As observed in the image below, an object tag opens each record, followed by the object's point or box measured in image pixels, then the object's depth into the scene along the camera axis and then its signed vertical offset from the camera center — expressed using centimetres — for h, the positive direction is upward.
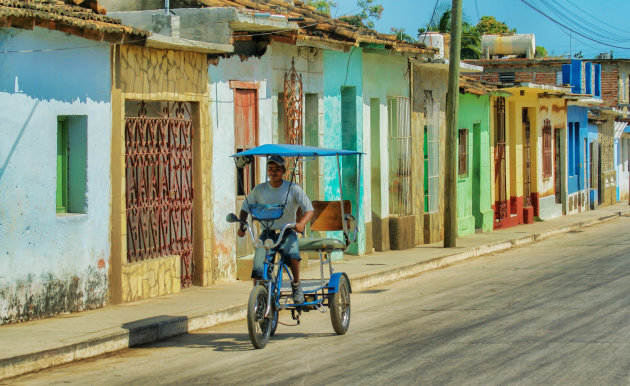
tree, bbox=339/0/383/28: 5267 +968
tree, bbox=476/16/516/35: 7212 +1189
